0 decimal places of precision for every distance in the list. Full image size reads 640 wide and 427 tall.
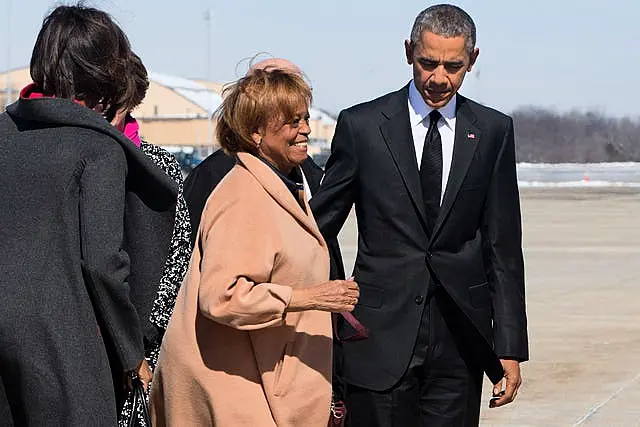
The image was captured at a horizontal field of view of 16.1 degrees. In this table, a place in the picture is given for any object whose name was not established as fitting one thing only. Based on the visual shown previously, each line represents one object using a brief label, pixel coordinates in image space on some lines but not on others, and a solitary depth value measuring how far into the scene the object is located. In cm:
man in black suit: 787
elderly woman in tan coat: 625
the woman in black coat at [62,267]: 615
